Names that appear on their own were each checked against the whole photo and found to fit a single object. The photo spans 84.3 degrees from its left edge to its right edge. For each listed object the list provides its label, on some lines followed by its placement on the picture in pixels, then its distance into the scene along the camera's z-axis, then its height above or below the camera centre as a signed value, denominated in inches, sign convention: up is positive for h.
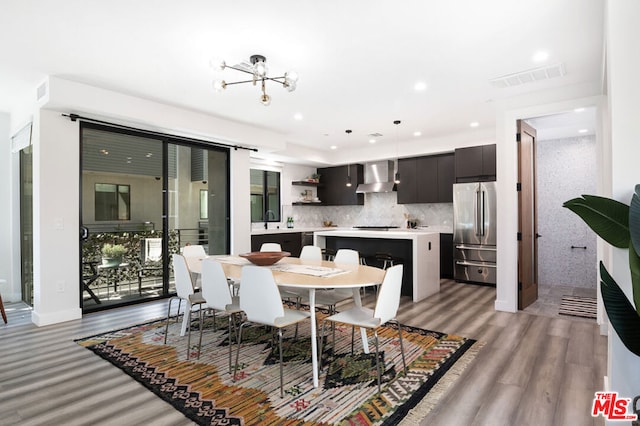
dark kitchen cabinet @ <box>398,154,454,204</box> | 267.0 +26.6
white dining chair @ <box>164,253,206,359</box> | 127.5 -25.0
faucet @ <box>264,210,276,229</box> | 295.1 -0.4
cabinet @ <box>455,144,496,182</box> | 236.8 +34.0
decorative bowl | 129.3 -15.9
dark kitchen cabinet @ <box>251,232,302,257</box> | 256.1 -19.9
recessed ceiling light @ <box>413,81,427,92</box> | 154.4 +56.8
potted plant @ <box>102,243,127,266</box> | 186.2 -20.1
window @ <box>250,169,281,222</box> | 294.2 +16.2
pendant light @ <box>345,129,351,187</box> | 300.2 +34.8
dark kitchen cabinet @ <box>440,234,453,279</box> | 261.6 -32.0
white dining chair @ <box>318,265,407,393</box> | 96.9 -27.0
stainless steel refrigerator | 234.2 -13.1
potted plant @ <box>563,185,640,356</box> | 66.3 -5.8
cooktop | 274.0 -11.5
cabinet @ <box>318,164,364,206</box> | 320.8 +26.5
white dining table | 98.7 -19.3
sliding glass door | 180.5 +3.3
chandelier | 115.8 +46.6
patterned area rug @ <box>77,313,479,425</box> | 86.0 -48.0
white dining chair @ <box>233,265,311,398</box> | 98.0 -24.1
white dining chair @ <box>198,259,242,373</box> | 113.2 -23.9
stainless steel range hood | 299.1 +31.9
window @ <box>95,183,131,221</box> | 183.0 +7.8
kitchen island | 195.0 -22.3
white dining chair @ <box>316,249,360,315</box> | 128.3 -30.3
